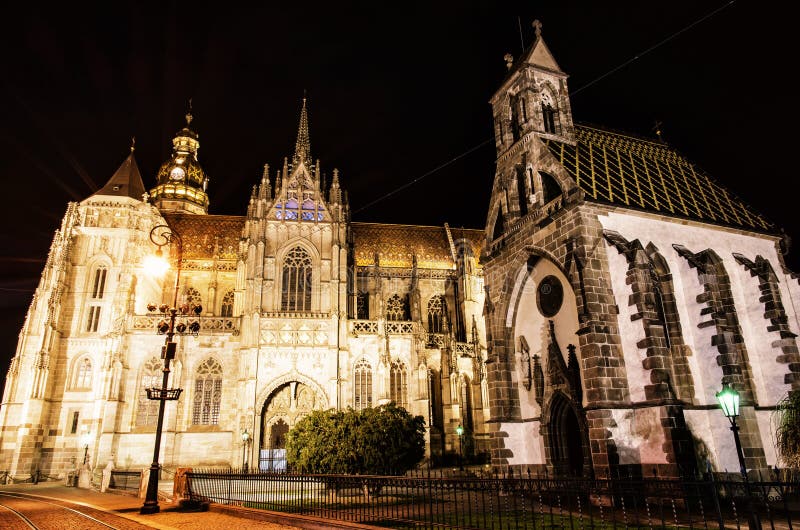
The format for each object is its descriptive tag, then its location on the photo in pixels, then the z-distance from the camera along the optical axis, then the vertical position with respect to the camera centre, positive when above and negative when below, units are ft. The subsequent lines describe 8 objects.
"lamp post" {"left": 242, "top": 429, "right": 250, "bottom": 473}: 94.84 -0.32
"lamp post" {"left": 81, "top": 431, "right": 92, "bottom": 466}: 112.88 +0.96
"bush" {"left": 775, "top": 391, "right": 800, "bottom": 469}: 42.82 -0.96
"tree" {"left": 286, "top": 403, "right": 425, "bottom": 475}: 68.69 -1.09
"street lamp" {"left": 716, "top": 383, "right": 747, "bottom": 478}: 37.35 +1.66
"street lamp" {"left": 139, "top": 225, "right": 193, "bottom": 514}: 46.52 +8.77
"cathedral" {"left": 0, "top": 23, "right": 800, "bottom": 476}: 54.49 +18.40
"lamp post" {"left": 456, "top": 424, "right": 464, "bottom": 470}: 100.12 -3.38
